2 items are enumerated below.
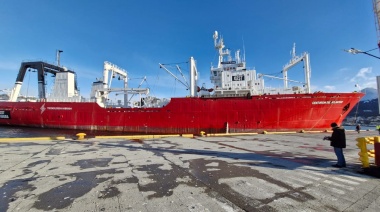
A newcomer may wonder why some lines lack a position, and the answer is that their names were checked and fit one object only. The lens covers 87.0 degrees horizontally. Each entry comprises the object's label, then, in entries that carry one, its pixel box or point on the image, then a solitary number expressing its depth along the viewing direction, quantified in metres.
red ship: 18.67
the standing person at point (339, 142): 5.54
